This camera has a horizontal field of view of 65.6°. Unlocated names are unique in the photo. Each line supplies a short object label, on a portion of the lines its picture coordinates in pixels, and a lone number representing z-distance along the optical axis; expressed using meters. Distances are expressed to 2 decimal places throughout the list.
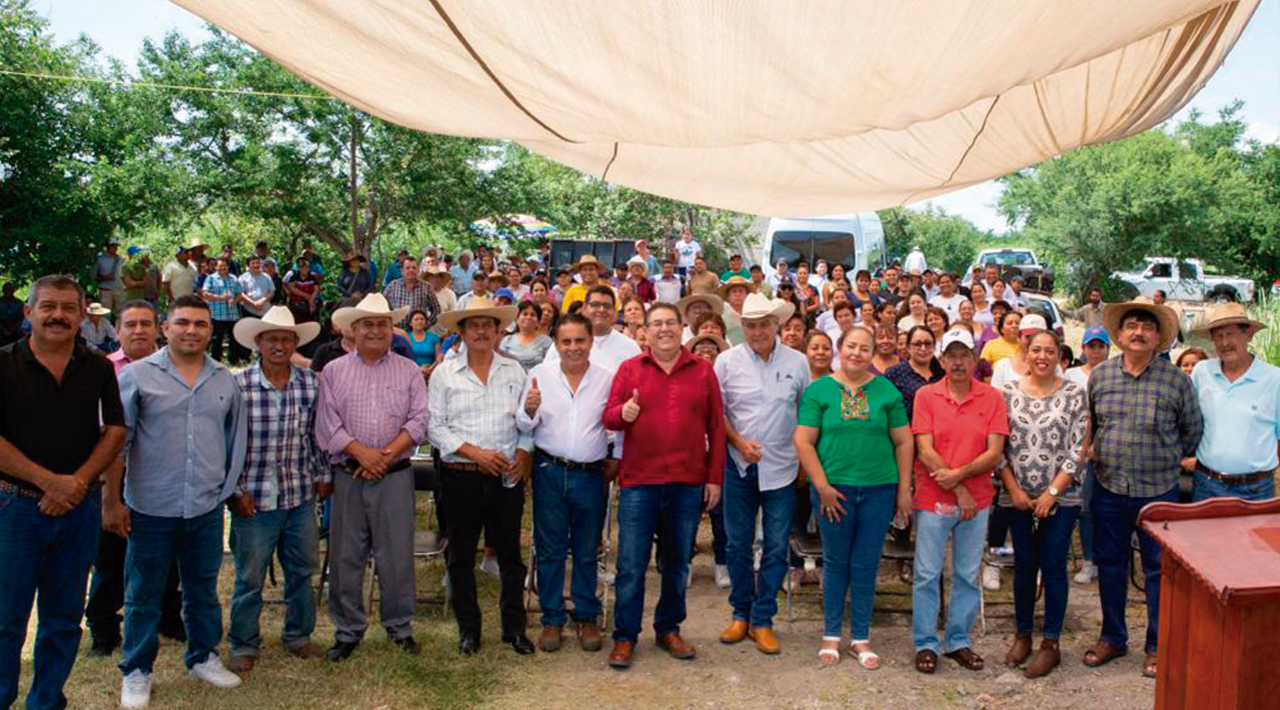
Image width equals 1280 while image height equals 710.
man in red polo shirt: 5.30
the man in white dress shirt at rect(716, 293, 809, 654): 5.61
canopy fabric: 2.41
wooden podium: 3.23
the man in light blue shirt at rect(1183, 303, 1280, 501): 5.23
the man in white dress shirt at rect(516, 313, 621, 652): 5.48
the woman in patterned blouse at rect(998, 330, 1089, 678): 5.34
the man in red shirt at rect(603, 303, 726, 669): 5.35
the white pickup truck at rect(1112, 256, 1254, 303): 29.30
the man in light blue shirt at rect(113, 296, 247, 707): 4.65
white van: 18.22
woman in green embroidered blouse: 5.35
